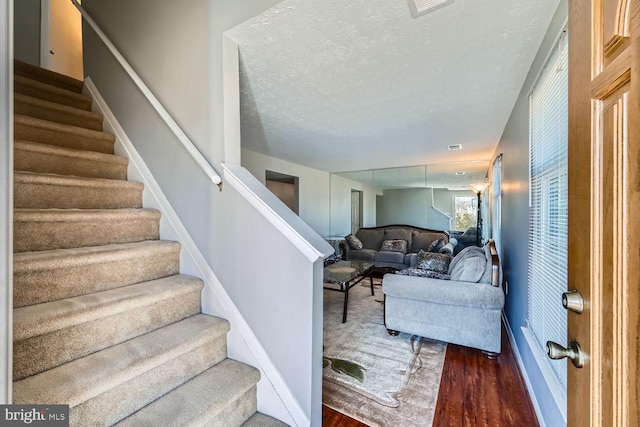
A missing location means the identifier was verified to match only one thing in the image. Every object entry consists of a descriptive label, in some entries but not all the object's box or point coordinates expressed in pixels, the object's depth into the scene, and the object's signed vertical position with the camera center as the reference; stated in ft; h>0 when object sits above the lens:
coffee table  10.29 -2.51
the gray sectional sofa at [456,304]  7.50 -2.64
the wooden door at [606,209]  1.54 +0.07
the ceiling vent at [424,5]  4.15 +3.41
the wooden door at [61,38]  10.30 +7.36
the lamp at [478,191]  19.41 +2.03
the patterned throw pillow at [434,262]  11.64 -2.05
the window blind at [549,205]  4.21 +0.27
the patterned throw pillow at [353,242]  18.91 -1.88
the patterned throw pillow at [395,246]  18.18 -2.04
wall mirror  19.80 +1.61
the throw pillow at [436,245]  16.97 -1.84
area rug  5.43 -4.02
